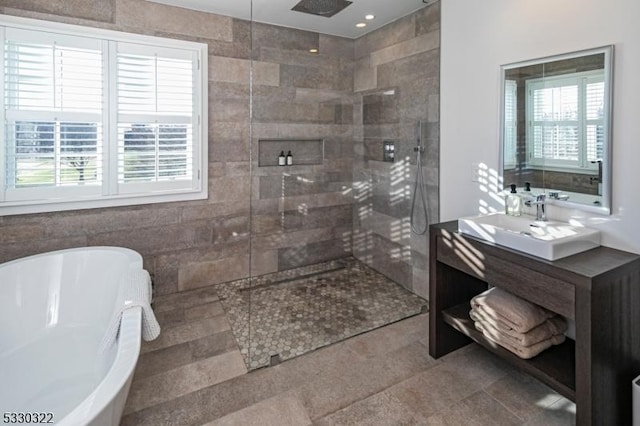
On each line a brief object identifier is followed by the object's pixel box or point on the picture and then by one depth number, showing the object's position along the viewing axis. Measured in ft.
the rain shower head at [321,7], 10.14
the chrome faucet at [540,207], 7.12
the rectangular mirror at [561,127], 6.38
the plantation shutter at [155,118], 10.12
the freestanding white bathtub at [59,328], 6.18
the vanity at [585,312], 5.26
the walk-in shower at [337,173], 10.39
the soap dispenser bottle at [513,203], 7.68
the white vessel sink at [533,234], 5.85
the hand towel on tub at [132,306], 5.98
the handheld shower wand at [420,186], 10.59
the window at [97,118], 8.97
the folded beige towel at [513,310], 6.43
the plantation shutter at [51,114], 8.88
